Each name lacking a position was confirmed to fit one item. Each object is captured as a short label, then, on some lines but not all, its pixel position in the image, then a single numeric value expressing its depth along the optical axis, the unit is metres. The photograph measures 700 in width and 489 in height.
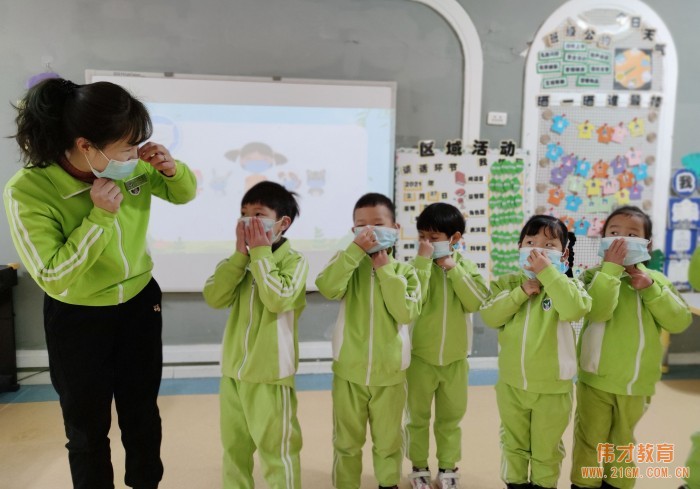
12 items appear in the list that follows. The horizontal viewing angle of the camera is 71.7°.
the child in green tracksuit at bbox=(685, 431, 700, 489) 1.29
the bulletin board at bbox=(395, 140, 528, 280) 3.05
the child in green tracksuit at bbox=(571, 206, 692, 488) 1.64
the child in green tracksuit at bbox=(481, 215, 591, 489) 1.63
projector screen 2.87
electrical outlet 3.06
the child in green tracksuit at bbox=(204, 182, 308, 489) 1.54
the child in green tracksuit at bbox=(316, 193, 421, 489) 1.62
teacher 1.24
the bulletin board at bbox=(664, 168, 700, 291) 3.22
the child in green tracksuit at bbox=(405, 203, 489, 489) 1.79
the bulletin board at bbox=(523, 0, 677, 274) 3.04
